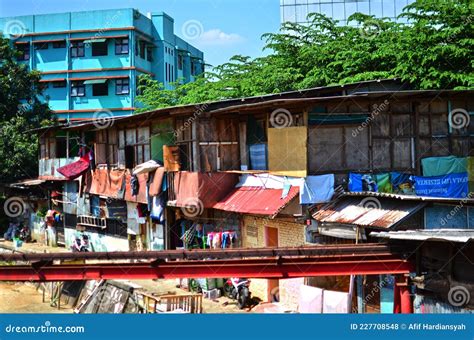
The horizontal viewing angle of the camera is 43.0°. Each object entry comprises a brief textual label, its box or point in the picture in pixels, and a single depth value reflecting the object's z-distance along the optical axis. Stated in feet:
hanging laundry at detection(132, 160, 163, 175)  74.02
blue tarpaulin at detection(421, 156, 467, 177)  61.21
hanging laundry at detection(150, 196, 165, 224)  74.79
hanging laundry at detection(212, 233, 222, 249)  66.64
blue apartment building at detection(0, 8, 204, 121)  143.74
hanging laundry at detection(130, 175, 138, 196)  79.66
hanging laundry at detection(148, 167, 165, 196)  73.20
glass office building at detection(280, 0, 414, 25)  140.97
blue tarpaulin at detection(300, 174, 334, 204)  56.95
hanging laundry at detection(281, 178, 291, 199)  59.04
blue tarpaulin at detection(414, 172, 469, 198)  60.08
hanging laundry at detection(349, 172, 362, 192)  58.39
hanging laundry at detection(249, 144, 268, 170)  64.69
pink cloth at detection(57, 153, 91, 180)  92.94
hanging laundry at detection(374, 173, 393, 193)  59.52
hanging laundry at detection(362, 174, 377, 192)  58.65
